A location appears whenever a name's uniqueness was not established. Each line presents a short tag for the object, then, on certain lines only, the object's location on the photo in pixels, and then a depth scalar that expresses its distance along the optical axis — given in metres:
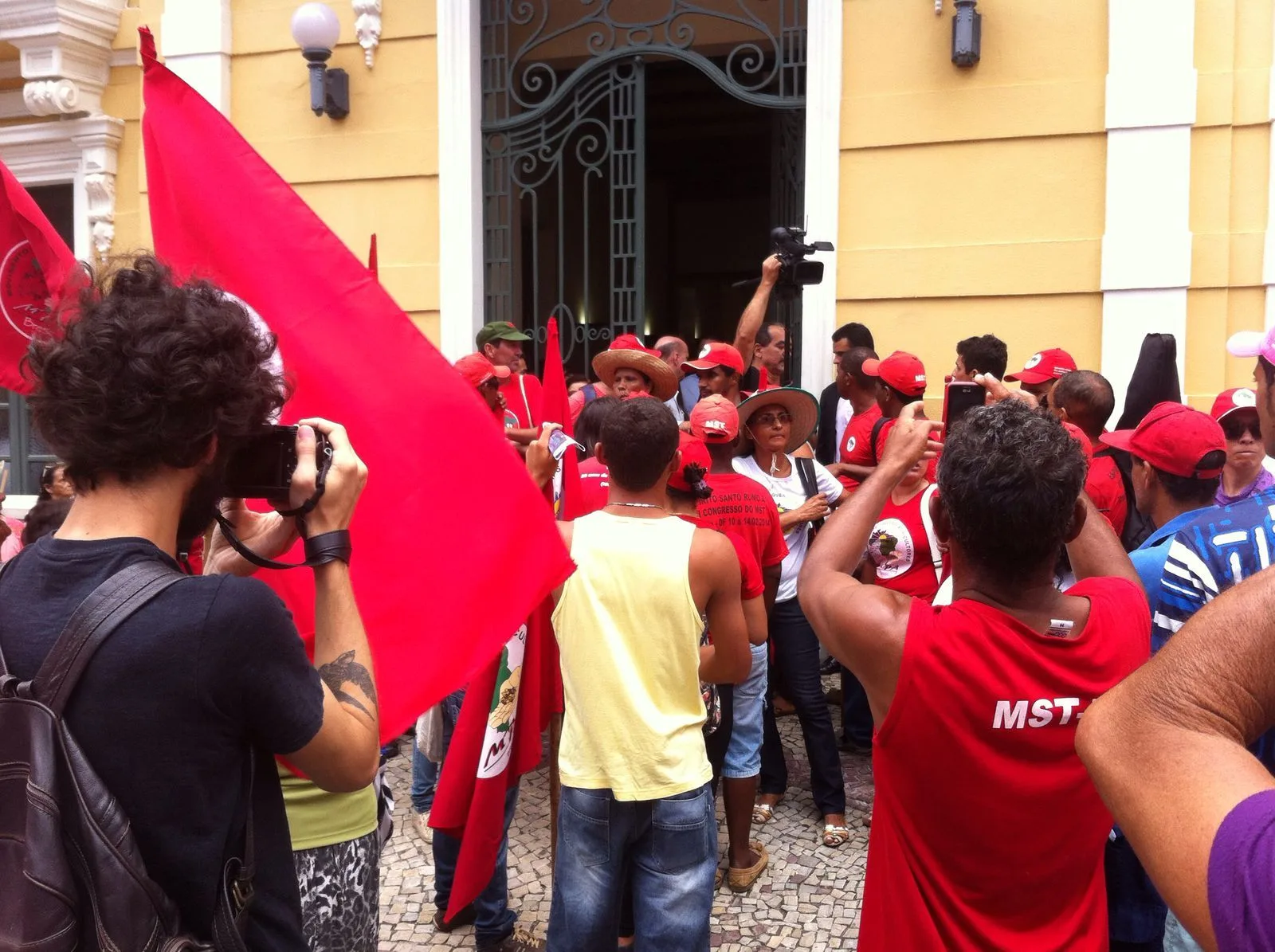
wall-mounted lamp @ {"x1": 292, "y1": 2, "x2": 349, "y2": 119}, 7.35
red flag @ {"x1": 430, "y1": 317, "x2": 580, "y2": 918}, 3.42
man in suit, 6.48
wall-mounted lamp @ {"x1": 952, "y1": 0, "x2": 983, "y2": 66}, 6.38
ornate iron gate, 7.38
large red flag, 2.17
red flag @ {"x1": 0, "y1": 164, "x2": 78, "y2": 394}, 2.68
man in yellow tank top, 2.90
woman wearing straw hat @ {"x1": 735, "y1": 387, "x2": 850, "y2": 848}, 4.75
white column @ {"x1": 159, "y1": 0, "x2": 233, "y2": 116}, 7.88
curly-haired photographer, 1.41
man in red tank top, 1.89
